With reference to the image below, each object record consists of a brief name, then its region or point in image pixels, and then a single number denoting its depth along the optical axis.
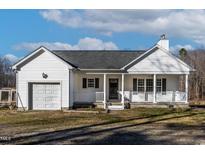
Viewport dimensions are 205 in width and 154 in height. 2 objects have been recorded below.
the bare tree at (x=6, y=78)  54.66
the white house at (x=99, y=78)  29.05
